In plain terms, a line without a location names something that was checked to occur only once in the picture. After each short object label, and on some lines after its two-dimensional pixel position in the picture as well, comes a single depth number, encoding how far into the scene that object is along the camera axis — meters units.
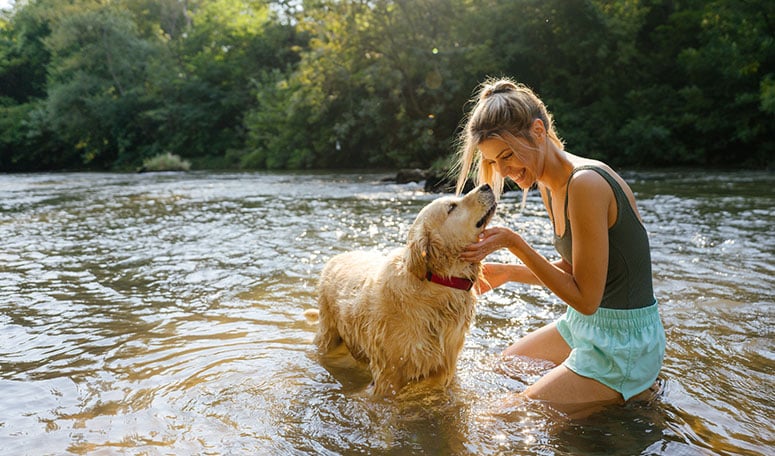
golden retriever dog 3.35
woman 3.04
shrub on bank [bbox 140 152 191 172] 33.91
